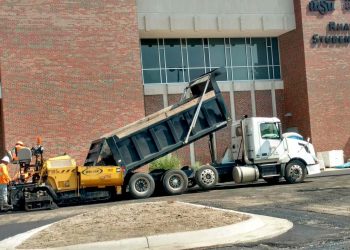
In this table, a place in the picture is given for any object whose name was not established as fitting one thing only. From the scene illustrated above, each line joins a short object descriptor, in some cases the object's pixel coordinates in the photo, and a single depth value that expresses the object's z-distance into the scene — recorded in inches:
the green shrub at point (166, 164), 965.8
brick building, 1026.1
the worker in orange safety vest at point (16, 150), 671.1
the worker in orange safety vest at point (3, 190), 634.8
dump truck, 668.1
